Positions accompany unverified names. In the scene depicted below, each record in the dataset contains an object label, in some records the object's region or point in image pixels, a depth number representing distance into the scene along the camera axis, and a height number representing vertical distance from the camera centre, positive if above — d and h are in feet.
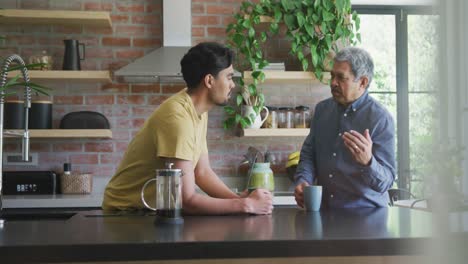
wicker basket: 12.92 -1.00
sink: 11.22 -1.49
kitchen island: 4.44 -0.84
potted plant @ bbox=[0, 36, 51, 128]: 12.51 +0.59
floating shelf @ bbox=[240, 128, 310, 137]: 13.01 +0.17
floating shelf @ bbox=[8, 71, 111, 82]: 12.57 +1.45
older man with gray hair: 8.02 +0.00
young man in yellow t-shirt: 6.33 -0.09
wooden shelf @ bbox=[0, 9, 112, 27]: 12.55 +2.76
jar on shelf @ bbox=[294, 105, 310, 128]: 13.43 +0.53
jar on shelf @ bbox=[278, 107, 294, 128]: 13.44 +0.51
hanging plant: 13.12 +2.52
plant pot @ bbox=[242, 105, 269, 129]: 13.14 +0.57
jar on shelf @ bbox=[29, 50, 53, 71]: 12.89 +1.86
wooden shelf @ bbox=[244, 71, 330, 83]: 13.15 +1.49
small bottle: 13.00 -0.66
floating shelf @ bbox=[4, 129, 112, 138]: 12.43 +0.16
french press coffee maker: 5.66 -0.54
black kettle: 12.87 +1.92
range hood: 12.64 +2.31
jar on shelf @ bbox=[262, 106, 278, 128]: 13.42 +0.46
